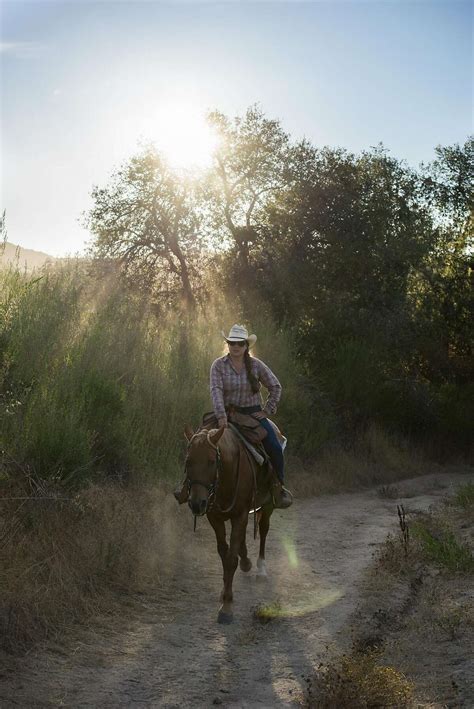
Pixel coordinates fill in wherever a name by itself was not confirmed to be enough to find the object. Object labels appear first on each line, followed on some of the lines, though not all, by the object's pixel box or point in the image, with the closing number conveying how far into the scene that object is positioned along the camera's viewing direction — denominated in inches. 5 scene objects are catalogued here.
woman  347.6
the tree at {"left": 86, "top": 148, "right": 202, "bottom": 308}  1094.4
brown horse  292.7
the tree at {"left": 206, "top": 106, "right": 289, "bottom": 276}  1110.4
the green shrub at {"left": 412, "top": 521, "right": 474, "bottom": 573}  354.0
